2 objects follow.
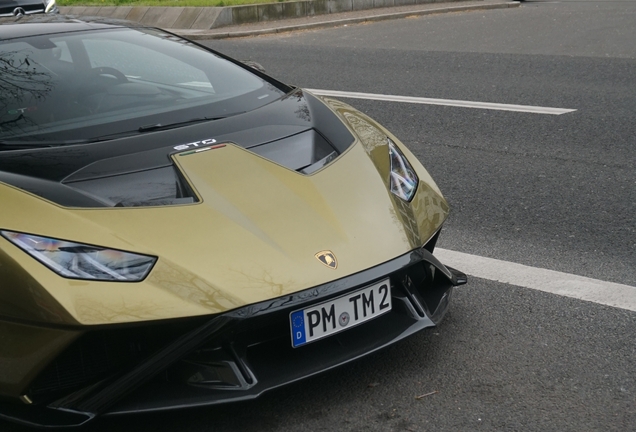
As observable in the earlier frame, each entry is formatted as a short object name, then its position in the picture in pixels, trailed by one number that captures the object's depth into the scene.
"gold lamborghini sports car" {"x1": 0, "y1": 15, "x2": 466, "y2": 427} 2.50
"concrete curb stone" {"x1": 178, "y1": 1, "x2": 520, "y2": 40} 14.34
